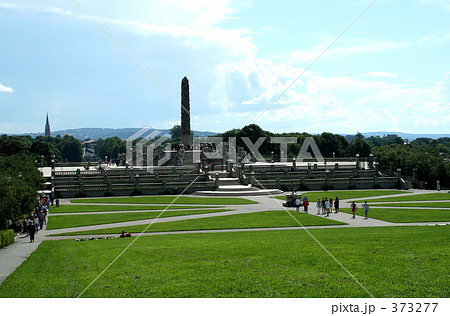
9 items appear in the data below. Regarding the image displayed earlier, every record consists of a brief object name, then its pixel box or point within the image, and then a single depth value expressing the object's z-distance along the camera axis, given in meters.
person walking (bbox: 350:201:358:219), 36.50
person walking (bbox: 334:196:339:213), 39.56
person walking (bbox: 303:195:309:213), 40.18
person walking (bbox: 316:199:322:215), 39.00
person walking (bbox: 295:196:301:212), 40.29
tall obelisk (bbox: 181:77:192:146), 97.12
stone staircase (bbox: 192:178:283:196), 54.69
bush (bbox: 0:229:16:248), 24.64
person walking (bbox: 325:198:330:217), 37.28
